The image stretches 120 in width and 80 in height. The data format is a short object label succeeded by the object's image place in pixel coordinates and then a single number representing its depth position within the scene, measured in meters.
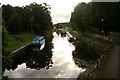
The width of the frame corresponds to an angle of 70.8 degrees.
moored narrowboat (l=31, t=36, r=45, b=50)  21.90
